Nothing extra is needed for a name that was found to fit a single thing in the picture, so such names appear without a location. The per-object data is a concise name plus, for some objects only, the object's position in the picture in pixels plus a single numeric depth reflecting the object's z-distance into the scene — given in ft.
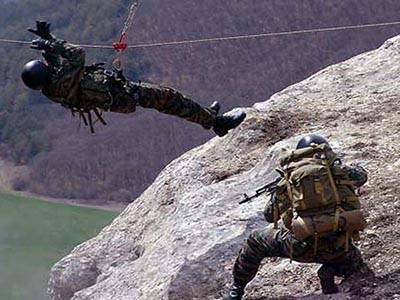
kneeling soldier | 31.14
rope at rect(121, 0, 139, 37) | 45.28
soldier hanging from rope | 40.11
